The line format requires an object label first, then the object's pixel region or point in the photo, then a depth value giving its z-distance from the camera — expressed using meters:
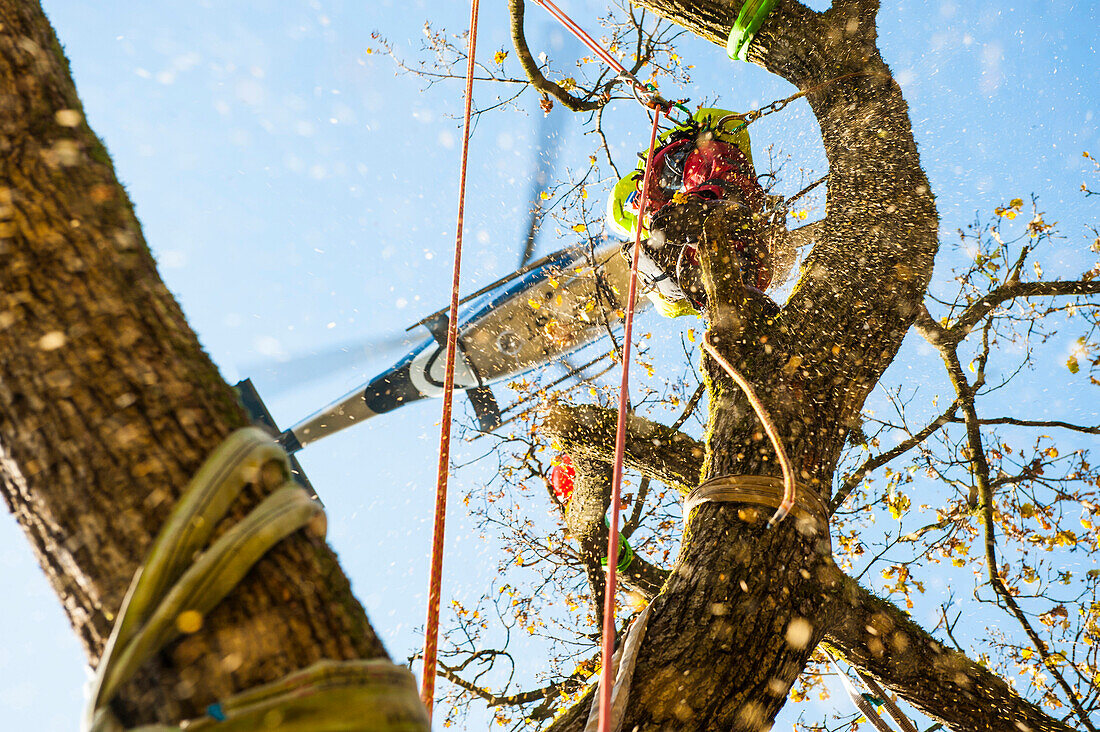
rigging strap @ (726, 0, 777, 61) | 3.64
